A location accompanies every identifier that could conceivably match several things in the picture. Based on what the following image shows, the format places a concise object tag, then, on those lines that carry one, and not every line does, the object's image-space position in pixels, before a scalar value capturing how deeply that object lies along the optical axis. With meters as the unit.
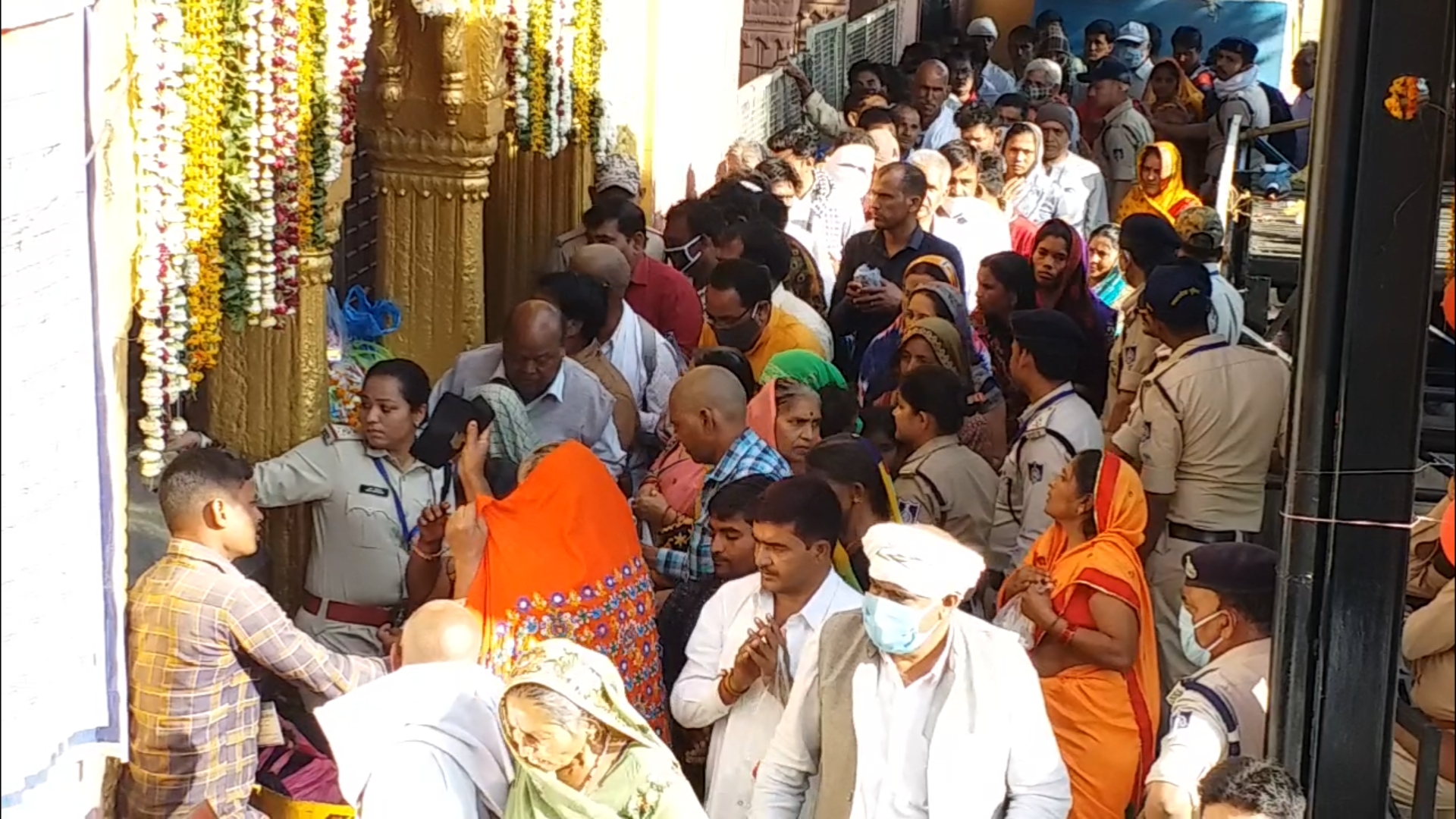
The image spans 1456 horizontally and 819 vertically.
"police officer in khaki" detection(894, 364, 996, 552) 5.73
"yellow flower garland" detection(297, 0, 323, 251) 5.45
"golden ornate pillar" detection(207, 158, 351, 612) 5.65
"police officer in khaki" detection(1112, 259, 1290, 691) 5.73
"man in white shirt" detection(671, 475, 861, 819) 4.34
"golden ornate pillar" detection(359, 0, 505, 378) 7.15
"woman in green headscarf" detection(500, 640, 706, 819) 3.75
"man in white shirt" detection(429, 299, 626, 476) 6.16
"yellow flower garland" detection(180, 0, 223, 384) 4.86
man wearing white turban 3.82
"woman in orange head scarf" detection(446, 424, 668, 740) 4.69
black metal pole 4.06
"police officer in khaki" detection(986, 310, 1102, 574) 5.68
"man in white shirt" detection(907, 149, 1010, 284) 9.34
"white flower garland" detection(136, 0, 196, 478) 4.68
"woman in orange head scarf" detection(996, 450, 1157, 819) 4.67
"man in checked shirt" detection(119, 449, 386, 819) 4.32
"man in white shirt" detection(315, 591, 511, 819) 3.91
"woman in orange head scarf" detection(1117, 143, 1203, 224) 9.96
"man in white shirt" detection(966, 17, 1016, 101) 16.81
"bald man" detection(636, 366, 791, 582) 5.32
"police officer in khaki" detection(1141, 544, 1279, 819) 4.27
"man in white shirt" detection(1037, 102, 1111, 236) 10.86
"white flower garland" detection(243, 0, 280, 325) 5.17
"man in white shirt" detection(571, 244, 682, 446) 7.15
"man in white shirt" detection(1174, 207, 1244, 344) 7.02
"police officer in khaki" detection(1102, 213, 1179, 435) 6.65
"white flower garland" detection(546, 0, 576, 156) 8.65
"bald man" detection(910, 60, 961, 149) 14.09
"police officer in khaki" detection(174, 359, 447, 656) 5.33
